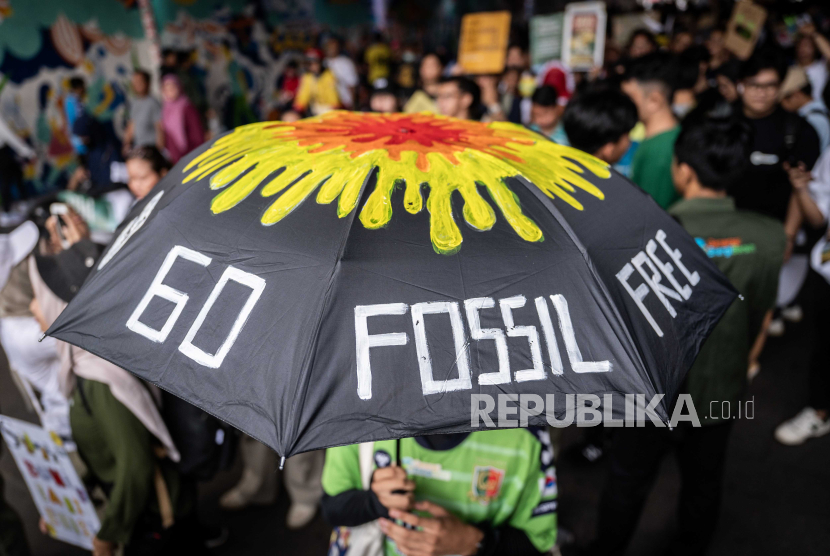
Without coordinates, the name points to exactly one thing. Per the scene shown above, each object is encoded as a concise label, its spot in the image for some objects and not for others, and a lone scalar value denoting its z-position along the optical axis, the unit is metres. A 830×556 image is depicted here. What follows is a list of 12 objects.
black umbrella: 1.04
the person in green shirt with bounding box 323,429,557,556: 1.49
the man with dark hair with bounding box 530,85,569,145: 3.90
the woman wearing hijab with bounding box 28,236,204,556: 1.88
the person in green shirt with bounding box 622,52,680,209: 3.17
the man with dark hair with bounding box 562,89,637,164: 2.71
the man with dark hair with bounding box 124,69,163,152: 7.31
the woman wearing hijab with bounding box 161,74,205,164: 7.16
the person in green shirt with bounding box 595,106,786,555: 2.21
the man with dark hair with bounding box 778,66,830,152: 4.47
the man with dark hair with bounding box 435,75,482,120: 4.42
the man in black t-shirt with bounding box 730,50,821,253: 3.50
